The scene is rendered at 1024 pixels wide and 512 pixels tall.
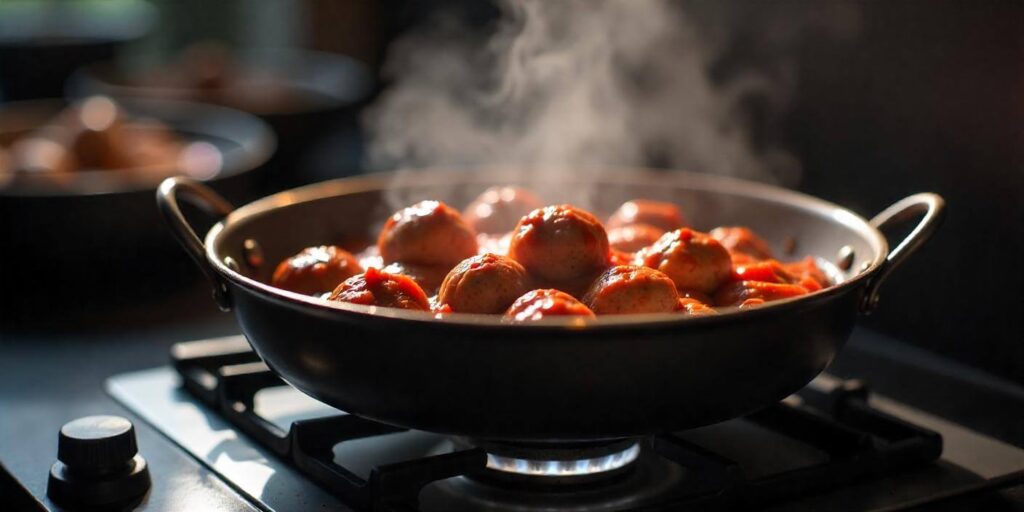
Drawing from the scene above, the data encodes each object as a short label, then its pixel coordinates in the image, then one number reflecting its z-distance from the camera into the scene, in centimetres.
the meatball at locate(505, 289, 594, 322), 101
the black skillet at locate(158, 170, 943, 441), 95
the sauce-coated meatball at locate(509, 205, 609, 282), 116
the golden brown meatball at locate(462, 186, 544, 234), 149
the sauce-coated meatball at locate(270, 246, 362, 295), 126
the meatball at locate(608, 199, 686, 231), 148
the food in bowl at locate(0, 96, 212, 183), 224
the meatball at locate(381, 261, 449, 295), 125
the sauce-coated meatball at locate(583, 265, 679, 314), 107
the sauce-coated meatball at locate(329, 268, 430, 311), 112
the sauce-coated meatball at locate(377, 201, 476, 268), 126
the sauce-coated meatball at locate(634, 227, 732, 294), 121
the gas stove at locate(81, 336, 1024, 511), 113
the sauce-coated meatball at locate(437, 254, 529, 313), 109
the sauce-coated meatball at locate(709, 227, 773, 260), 143
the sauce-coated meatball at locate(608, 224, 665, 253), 140
